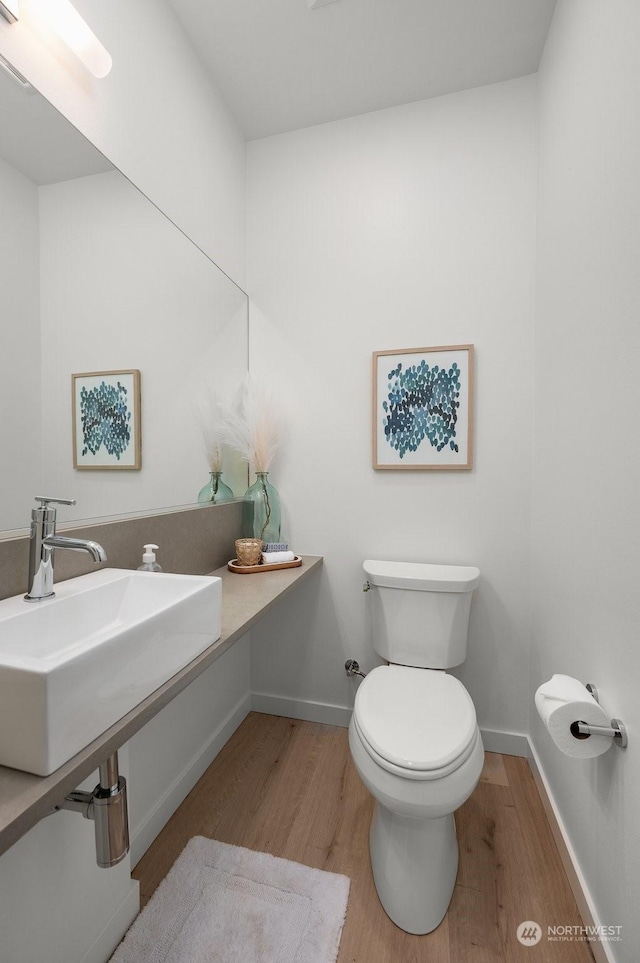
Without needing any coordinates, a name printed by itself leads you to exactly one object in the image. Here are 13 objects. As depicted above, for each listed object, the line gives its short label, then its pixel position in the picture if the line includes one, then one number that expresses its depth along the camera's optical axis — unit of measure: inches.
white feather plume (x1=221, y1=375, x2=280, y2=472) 70.3
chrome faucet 35.1
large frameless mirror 38.7
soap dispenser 46.8
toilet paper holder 34.8
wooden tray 65.1
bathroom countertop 20.3
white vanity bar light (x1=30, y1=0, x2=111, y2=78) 38.7
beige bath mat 40.1
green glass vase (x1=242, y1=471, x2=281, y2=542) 73.7
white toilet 41.1
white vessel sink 22.5
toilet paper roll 36.6
